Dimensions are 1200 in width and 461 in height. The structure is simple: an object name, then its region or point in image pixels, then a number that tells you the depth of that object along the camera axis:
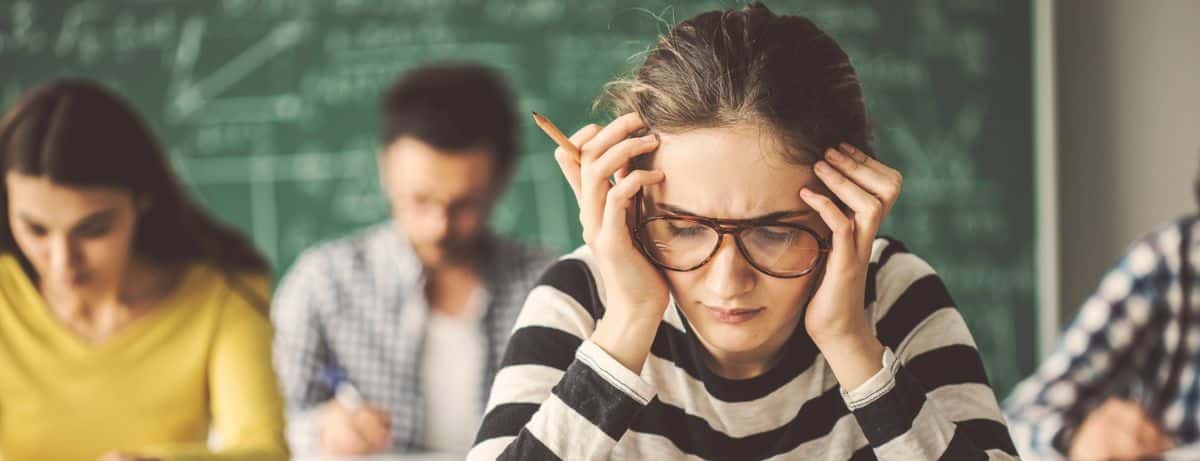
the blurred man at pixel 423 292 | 2.70
